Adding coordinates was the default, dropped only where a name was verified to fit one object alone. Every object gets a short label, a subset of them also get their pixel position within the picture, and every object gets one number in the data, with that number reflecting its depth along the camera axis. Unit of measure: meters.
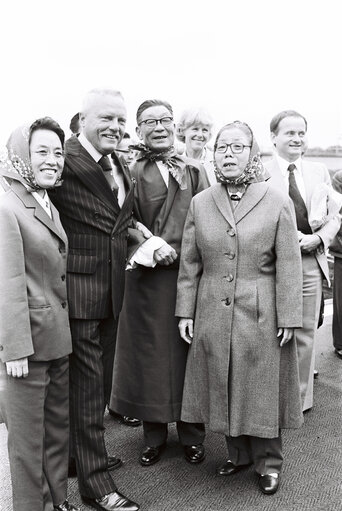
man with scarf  2.62
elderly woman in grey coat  2.33
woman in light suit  1.91
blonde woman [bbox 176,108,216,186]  3.35
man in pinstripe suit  2.27
